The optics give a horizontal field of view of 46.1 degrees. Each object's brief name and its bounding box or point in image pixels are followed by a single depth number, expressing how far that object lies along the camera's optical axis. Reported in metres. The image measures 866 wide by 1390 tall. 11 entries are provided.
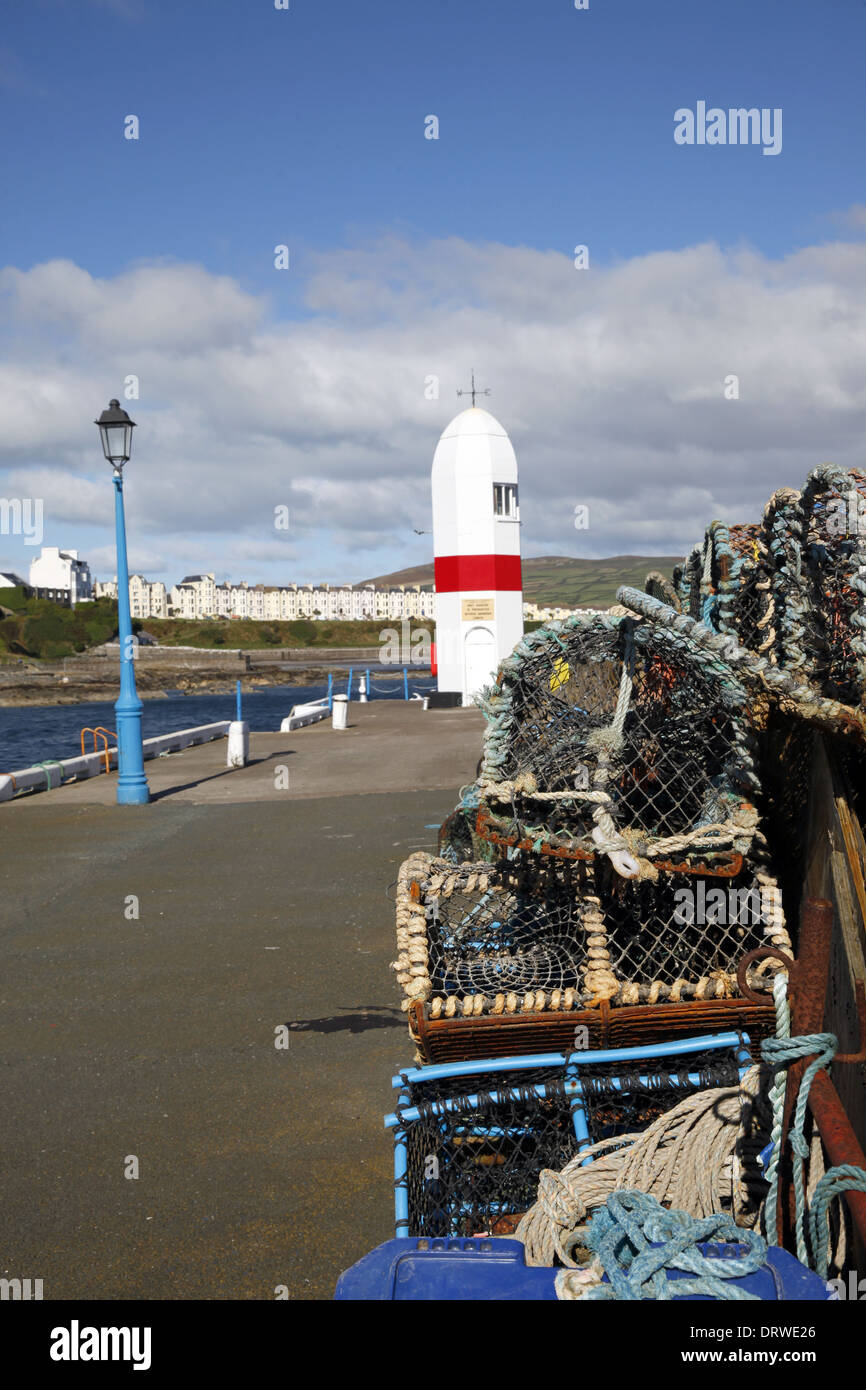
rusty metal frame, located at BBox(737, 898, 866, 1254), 1.86
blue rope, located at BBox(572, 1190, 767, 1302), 1.80
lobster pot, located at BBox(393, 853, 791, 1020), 2.87
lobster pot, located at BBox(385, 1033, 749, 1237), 2.79
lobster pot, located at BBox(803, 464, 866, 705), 2.62
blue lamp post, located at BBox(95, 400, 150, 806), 11.75
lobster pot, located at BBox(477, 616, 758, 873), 3.00
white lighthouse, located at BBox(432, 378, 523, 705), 22.06
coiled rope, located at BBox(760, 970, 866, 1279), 1.87
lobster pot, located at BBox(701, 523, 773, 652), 3.70
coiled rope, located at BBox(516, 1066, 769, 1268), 2.58
